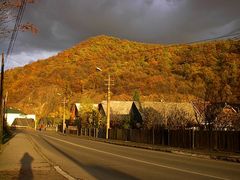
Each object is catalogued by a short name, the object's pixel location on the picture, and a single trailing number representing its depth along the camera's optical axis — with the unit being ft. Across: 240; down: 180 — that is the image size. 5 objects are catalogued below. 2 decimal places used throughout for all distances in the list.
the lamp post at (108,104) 178.29
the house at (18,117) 514.68
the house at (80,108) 271.69
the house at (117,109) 261.24
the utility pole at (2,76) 114.22
